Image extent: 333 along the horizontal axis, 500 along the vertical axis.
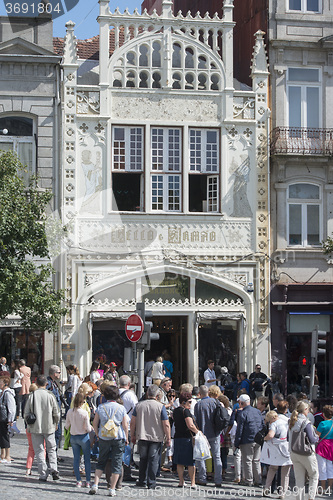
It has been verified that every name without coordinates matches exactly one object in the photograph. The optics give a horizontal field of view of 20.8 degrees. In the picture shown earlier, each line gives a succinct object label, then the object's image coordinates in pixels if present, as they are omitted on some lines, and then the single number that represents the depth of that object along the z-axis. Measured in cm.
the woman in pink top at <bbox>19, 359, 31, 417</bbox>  2294
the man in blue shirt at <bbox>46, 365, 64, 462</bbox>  1719
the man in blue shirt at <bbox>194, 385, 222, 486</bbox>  1580
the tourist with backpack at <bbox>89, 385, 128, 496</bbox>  1412
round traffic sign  1909
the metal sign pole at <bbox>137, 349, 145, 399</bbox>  1870
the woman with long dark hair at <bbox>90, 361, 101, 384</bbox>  2266
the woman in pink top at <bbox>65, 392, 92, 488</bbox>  1493
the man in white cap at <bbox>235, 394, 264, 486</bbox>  1590
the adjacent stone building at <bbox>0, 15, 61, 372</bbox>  2697
